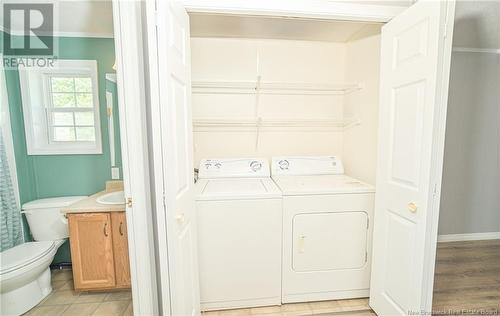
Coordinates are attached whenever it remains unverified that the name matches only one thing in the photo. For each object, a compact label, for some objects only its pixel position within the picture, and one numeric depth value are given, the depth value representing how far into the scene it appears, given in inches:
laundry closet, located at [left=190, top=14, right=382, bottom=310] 67.6
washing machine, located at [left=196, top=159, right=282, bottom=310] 65.5
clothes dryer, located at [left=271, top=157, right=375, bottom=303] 68.1
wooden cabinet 72.0
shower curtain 74.2
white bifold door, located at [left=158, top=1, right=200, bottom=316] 41.3
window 84.4
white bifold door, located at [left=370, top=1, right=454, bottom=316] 46.9
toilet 64.7
